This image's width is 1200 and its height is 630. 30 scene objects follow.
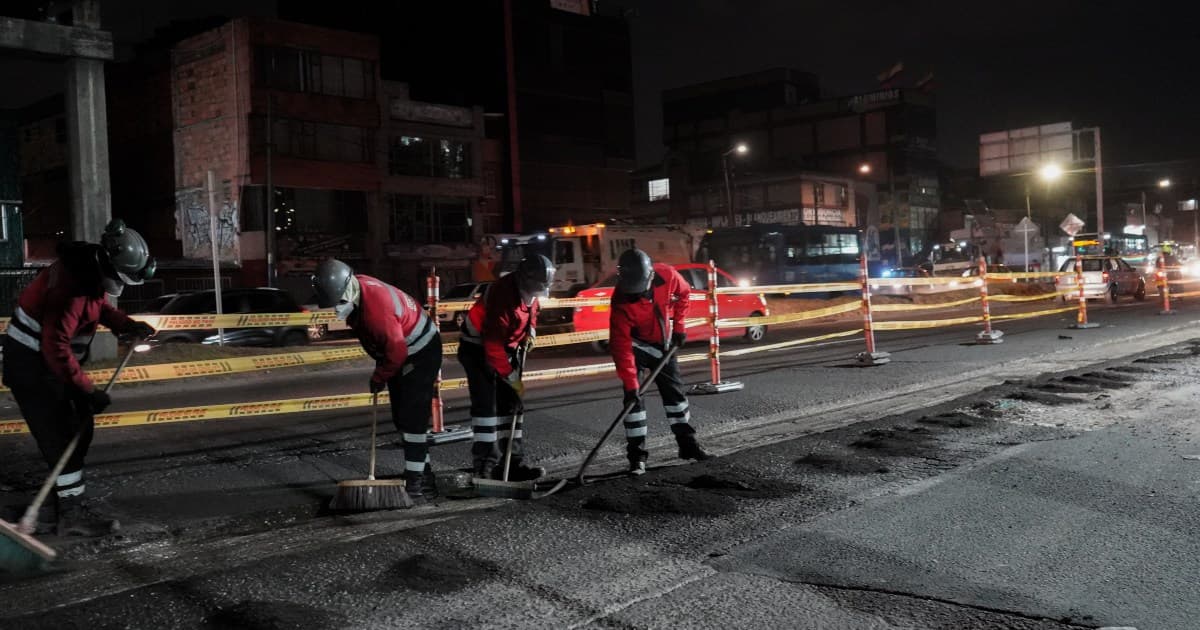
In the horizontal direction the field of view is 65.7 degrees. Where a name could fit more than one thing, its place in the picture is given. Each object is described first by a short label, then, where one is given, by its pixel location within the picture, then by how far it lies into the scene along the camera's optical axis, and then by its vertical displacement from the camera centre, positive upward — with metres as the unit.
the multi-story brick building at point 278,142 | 34.91 +6.46
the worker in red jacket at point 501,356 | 6.30 -0.41
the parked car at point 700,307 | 15.70 -0.34
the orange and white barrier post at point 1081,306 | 17.67 -0.70
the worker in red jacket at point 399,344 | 5.50 -0.27
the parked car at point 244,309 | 16.91 +0.00
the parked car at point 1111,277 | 27.95 -0.25
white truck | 27.17 +1.32
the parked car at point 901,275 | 36.94 +0.10
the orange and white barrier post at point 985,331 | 15.34 -0.94
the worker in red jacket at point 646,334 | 6.58 -0.32
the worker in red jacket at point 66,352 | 5.21 -0.19
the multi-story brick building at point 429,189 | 39.84 +4.97
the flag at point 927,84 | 77.25 +16.08
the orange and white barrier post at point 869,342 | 12.59 -0.85
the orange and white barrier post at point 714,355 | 10.47 -0.77
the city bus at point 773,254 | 34.25 +1.16
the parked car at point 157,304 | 18.09 +0.17
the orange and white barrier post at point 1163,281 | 20.88 -0.34
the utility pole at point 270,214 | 32.44 +3.36
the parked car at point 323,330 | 20.64 -0.59
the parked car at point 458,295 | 23.92 +0.12
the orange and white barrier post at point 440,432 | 7.82 -1.14
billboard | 39.47 +5.39
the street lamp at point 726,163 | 40.03 +5.64
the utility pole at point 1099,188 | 39.25 +3.65
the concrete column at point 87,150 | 14.65 +2.65
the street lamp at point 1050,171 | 39.81 +4.41
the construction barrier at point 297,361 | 7.21 -0.51
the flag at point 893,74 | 76.62 +16.84
